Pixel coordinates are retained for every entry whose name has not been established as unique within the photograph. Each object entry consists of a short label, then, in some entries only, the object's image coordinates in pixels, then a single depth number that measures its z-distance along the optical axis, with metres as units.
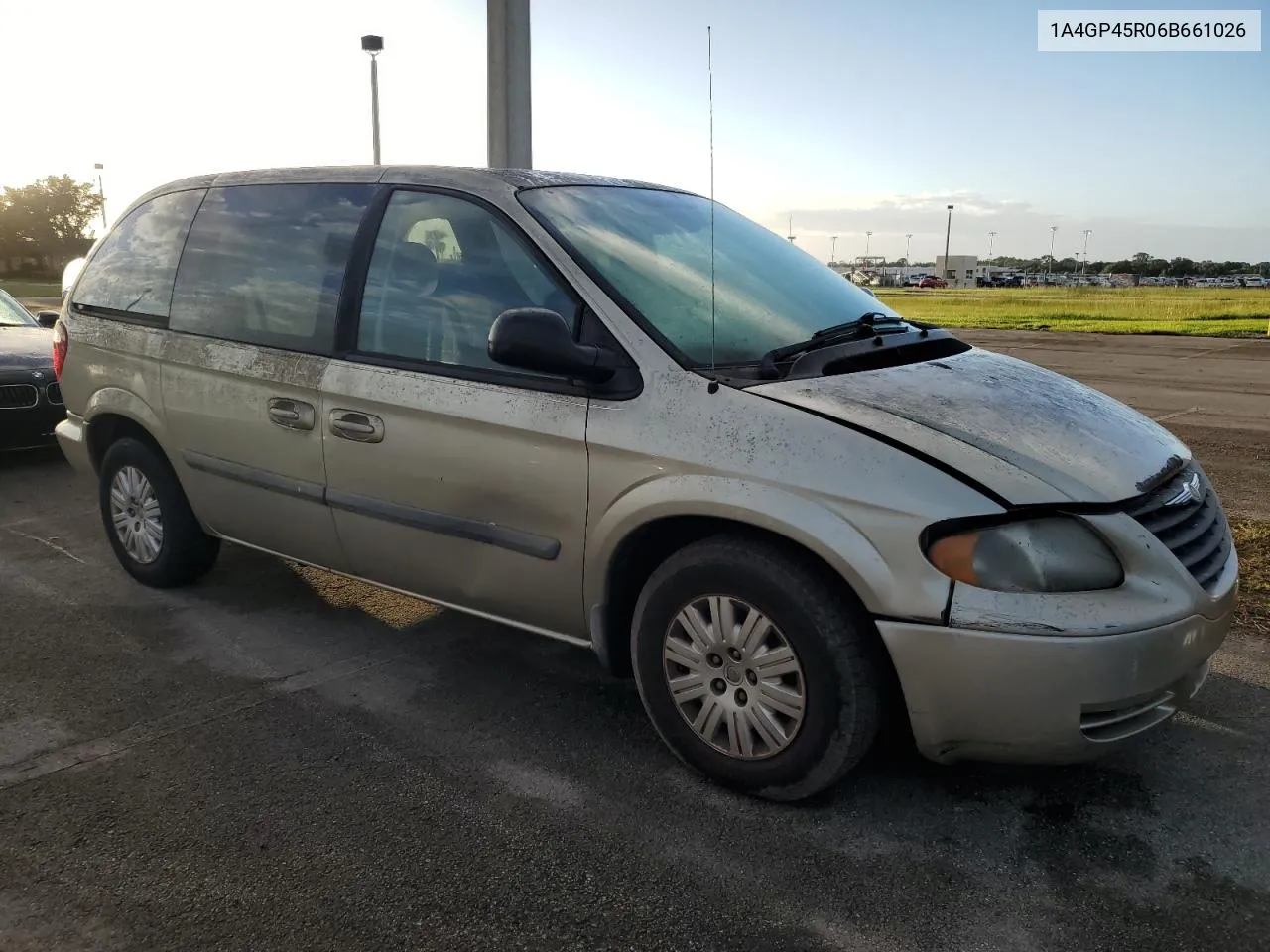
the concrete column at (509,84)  7.43
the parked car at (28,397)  6.91
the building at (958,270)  129.75
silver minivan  2.42
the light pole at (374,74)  12.37
